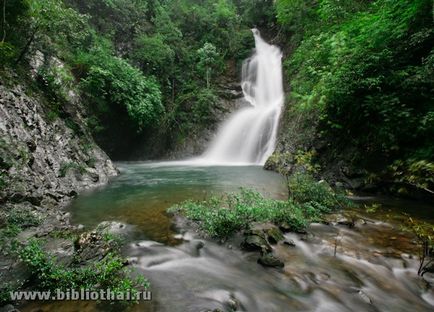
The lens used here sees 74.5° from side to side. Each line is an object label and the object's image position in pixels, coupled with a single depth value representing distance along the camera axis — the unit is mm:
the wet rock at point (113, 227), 4922
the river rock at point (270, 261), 3990
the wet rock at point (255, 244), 4379
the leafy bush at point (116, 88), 13766
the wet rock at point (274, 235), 4719
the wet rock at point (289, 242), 4677
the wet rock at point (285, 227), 5168
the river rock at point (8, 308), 2771
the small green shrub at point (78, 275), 3111
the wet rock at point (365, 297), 3252
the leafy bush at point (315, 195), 6381
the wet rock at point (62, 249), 3870
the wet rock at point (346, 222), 5414
